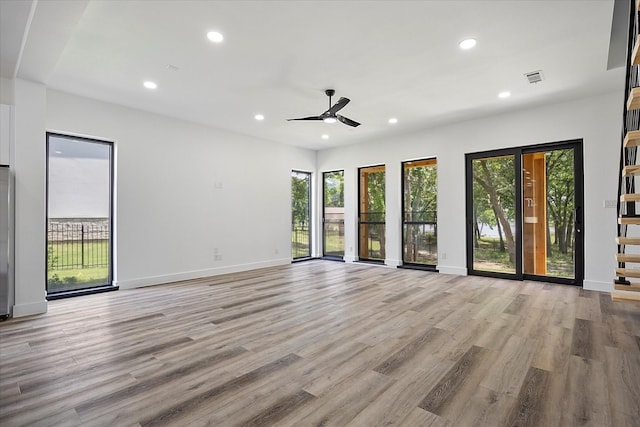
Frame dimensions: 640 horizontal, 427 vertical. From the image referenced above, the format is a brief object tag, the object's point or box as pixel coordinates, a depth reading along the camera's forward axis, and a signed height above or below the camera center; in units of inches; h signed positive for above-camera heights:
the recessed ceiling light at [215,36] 122.6 +69.9
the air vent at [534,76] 158.2 +70.7
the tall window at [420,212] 265.7 +3.6
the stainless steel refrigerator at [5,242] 140.3 -11.3
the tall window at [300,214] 318.0 +2.4
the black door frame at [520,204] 198.6 +8.5
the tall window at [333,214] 327.6 +2.5
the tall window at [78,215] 182.7 +0.9
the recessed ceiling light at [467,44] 128.6 +70.2
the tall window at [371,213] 300.8 +3.2
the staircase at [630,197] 85.4 +6.5
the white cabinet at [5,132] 144.2 +38.2
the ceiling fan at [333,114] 163.5 +55.1
